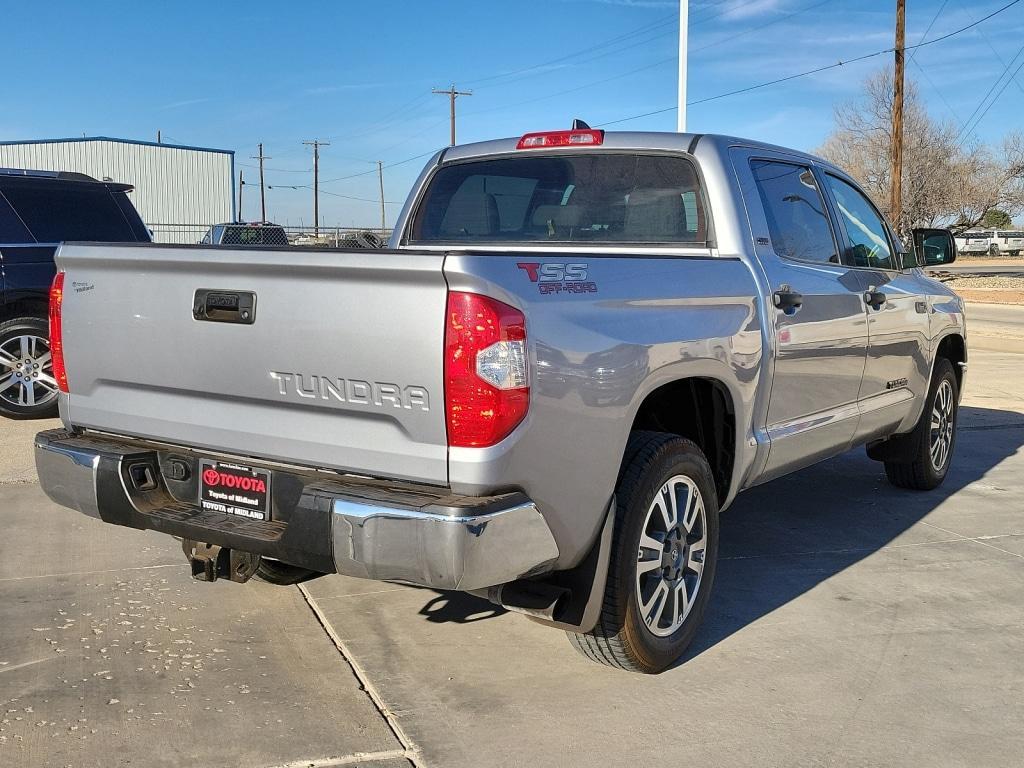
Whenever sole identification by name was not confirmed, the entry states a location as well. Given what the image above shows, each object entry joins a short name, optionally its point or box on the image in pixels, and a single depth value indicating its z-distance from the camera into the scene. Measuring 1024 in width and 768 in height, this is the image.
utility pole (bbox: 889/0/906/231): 32.72
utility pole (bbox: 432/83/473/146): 58.53
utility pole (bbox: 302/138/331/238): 76.75
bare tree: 45.00
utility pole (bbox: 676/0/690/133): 17.52
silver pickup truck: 3.03
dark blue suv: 8.49
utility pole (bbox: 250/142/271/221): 84.31
